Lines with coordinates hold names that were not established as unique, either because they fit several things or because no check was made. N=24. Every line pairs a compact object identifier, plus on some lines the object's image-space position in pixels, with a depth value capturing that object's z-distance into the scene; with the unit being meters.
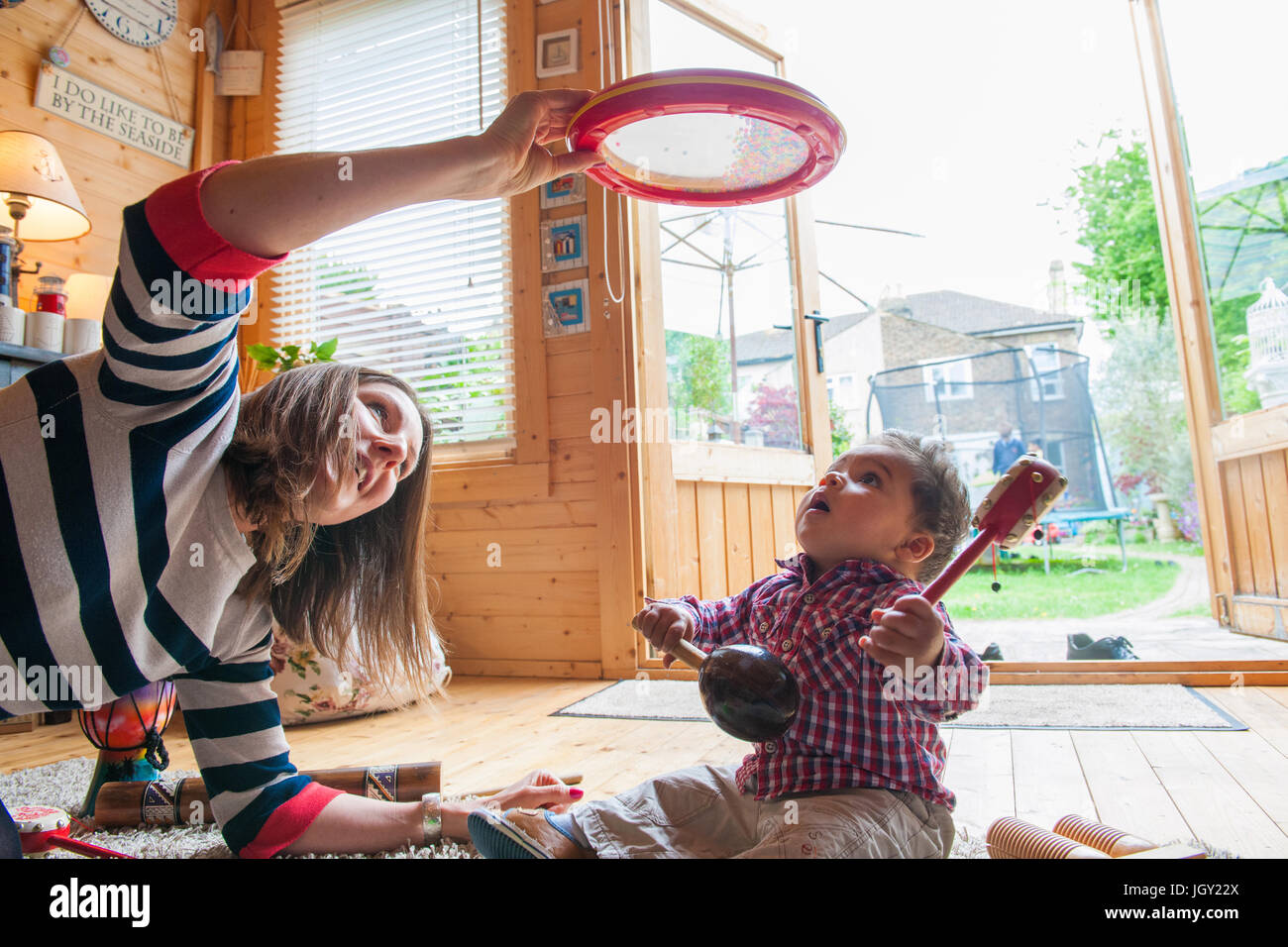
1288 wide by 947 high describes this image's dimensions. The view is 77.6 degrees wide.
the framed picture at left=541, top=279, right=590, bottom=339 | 2.81
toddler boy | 0.88
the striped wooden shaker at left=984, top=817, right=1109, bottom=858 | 0.89
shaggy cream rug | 1.11
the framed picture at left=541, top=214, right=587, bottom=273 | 2.84
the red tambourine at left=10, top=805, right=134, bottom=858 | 1.04
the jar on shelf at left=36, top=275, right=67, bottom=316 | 2.26
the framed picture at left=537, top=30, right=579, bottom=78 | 2.86
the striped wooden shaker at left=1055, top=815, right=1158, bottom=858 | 0.90
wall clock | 2.95
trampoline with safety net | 5.68
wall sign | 2.76
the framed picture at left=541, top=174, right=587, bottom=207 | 2.85
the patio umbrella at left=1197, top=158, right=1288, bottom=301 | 2.74
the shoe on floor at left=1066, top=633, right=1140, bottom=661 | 2.50
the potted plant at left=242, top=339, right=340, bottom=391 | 2.41
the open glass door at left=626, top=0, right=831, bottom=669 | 2.81
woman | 0.62
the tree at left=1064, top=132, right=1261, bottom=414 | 6.86
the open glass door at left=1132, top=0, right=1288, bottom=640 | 2.74
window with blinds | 3.01
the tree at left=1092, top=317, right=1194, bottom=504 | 7.10
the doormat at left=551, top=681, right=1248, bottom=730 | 1.84
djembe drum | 1.34
